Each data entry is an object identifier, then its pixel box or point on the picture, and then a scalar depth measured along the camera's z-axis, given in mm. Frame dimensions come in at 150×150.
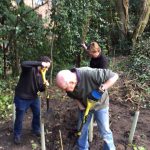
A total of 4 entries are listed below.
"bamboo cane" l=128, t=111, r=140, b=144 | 2687
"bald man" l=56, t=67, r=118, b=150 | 2063
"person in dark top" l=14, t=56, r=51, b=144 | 2554
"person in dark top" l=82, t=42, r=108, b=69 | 2883
